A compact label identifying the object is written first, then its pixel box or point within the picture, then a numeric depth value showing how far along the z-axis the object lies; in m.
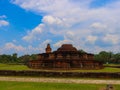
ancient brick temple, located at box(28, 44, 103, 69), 23.08
